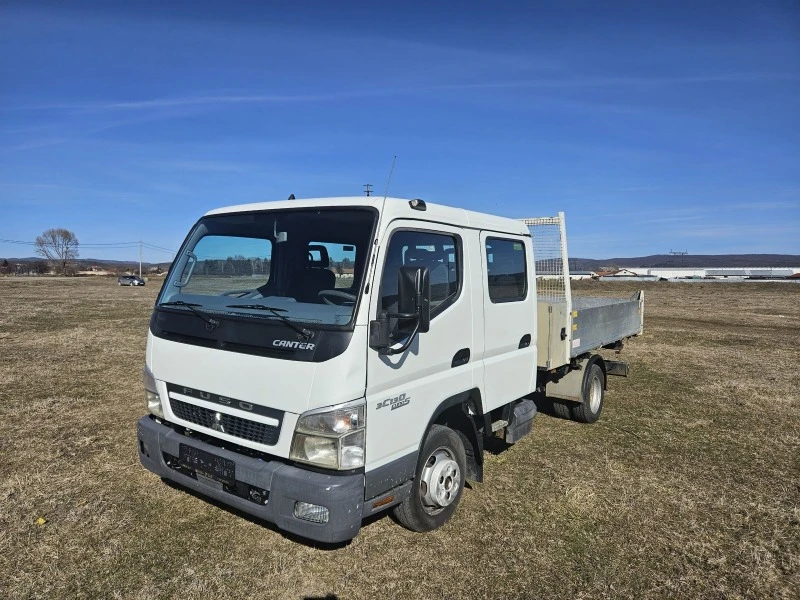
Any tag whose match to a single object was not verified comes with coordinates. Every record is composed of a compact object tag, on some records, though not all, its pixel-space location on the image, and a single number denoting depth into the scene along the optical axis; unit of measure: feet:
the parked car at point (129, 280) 190.08
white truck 9.89
